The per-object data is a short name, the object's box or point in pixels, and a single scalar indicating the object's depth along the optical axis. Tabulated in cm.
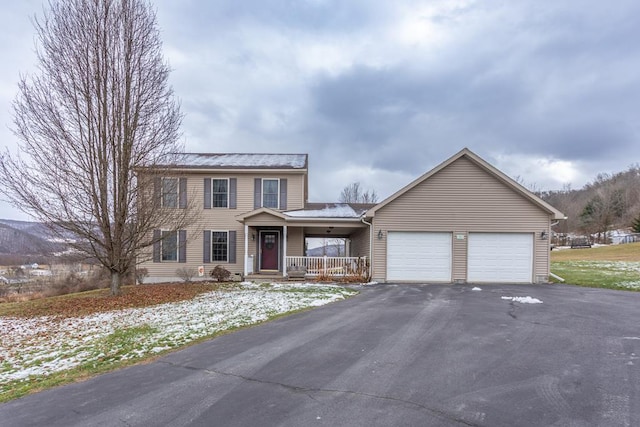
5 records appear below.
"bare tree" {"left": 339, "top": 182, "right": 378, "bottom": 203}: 4911
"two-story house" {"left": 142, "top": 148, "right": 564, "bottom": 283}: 1466
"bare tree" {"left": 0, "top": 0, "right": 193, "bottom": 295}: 1138
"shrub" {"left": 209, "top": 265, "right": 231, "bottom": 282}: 1635
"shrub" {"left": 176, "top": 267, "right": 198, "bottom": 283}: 1662
